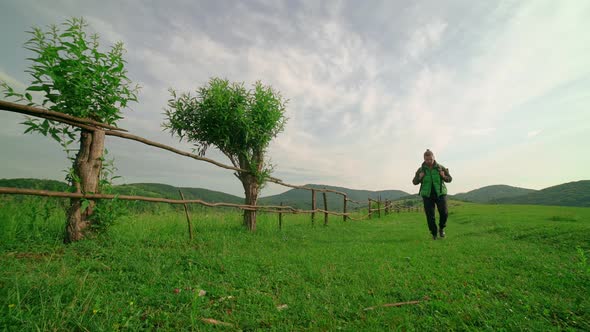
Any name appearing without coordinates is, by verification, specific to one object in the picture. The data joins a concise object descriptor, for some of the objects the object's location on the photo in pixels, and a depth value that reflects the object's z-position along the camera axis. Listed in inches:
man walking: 296.2
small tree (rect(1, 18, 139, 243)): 149.9
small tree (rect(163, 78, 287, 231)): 305.0
